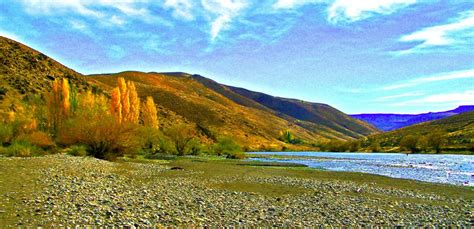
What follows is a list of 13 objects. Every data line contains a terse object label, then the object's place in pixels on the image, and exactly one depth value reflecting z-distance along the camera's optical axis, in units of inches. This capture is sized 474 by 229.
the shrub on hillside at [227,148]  2873.8
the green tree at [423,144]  4372.5
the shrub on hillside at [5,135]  1676.1
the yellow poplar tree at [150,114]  3440.5
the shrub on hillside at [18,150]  1355.1
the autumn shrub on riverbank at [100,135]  1587.1
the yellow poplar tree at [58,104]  2129.7
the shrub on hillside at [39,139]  1639.5
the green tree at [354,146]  5639.8
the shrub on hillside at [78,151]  1611.7
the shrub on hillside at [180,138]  2783.0
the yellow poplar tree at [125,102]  2598.4
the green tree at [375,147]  5196.9
